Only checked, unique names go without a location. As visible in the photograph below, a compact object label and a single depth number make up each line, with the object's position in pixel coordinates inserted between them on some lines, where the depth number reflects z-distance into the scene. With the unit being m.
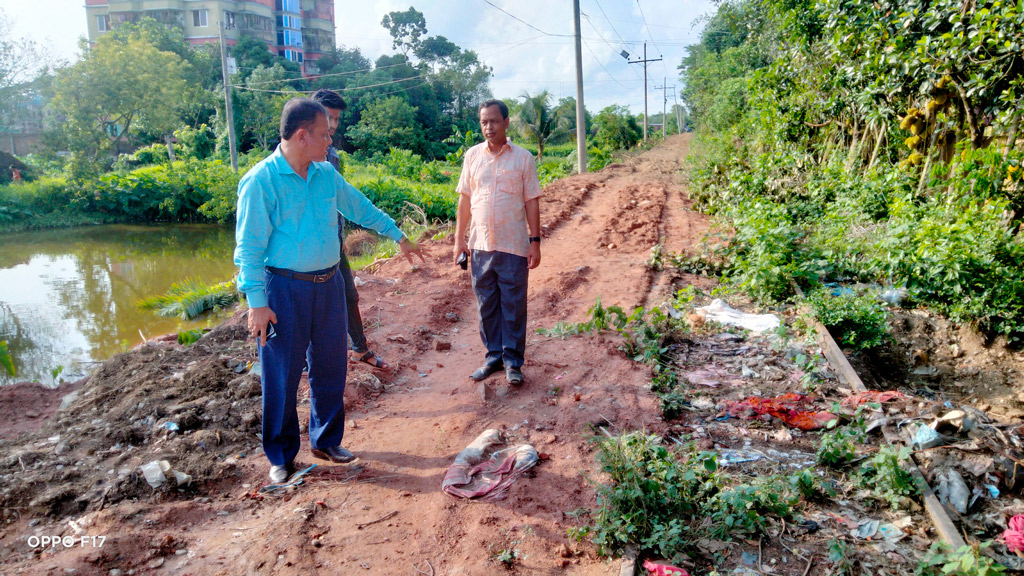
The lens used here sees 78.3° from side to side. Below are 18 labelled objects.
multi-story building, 43.53
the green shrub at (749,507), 2.65
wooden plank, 2.60
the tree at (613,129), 32.25
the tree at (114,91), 24.12
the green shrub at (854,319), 4.97
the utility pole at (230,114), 22.58
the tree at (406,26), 44.78
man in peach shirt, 4.02
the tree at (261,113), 32.68
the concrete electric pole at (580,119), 20.14
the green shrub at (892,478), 2.85
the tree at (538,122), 30.16
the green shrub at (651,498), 2.58
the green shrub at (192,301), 10.11
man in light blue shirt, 2.95
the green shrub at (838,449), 3.16
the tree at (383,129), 34.38
